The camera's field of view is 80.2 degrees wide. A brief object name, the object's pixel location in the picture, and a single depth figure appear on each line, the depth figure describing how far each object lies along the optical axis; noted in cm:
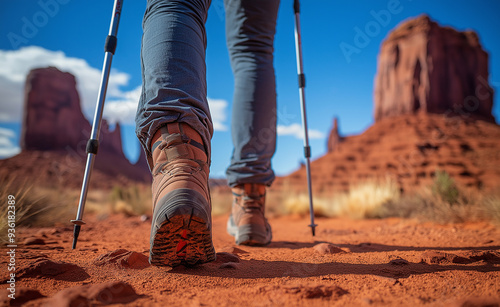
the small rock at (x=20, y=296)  70
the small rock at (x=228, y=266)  114
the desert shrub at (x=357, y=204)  564
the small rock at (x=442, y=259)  127
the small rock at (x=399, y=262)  124
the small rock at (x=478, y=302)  69
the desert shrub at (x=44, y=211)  237
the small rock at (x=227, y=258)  126
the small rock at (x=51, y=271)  98
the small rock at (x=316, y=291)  80
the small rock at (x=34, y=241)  169
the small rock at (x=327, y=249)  150
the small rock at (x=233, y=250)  152
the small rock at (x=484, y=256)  131
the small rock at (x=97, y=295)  66
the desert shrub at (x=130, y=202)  643
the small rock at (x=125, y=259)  113
